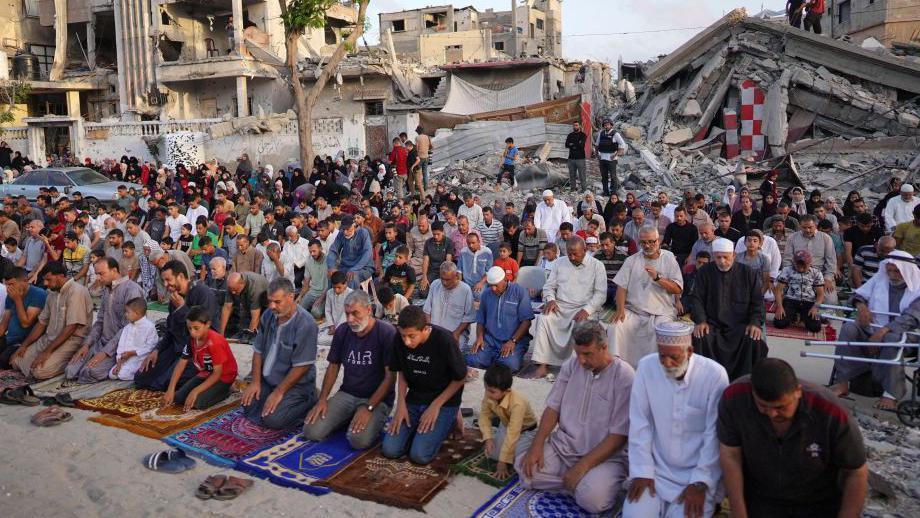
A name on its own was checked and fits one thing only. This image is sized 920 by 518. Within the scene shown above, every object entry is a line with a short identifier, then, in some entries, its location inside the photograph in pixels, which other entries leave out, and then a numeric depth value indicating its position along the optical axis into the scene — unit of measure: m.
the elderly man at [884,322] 5.68
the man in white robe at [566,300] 7.09
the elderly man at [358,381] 5.31
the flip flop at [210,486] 4.64
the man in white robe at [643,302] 6.71
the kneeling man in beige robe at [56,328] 7.45
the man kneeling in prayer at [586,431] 4.27
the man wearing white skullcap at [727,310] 5.98
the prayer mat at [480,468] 4.73
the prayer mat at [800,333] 7.97
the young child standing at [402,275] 9.39
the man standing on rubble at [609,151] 14.82
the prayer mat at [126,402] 6.29
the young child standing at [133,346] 7.09
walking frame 5.04
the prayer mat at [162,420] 5.76
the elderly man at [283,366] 5.66
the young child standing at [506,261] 8.88
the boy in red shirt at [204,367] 6.15
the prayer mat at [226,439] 5.25
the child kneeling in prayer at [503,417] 4.73
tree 15.89
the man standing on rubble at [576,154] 15.70
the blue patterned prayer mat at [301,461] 4.83
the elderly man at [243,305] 8.27
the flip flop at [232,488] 4.62
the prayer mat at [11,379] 7.15
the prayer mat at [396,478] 4.51
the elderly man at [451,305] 7.25
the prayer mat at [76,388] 6.86
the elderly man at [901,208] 10.05
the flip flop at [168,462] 5.07
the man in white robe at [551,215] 11.45
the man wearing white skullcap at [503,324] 7.12
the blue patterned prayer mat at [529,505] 4.28
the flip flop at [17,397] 6.55
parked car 17.91
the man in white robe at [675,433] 3.79
